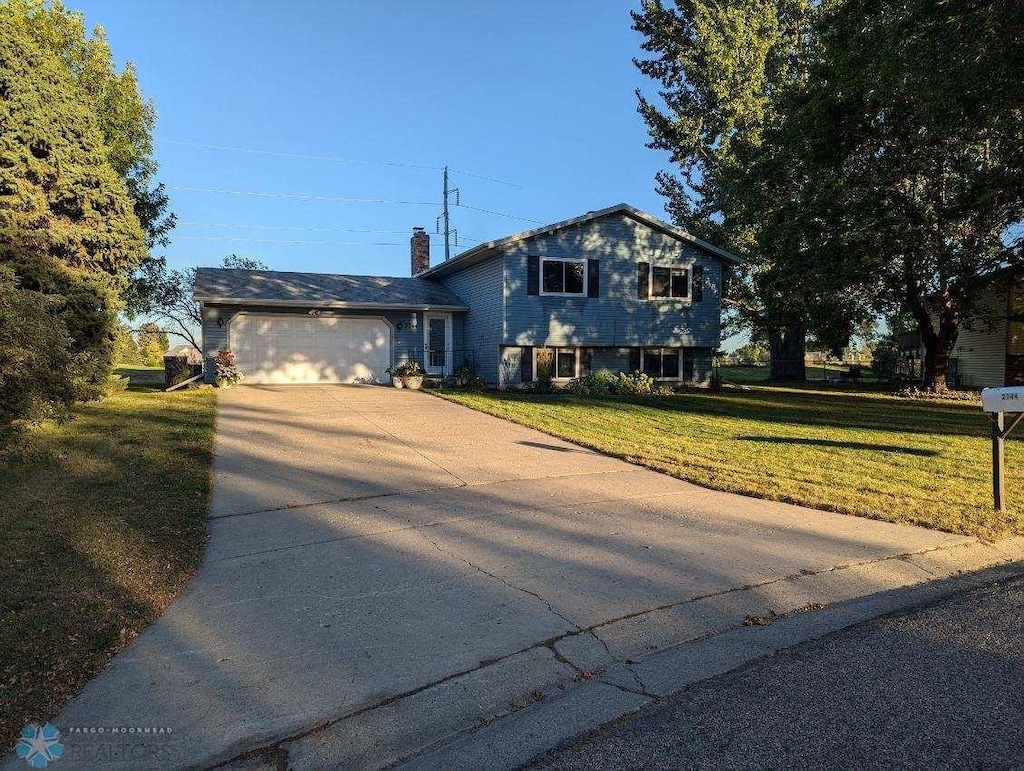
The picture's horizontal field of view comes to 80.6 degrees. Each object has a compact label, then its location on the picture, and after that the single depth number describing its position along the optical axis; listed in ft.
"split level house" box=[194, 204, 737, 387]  61.82
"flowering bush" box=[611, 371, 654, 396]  62.75
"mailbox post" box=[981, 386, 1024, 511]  20.44
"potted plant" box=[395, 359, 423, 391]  61.62
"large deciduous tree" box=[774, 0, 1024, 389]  40.63
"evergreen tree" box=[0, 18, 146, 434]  39.50
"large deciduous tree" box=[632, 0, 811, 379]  89.30
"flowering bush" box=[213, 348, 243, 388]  57.62
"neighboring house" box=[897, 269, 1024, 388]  79.46
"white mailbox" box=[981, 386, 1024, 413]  20.30
